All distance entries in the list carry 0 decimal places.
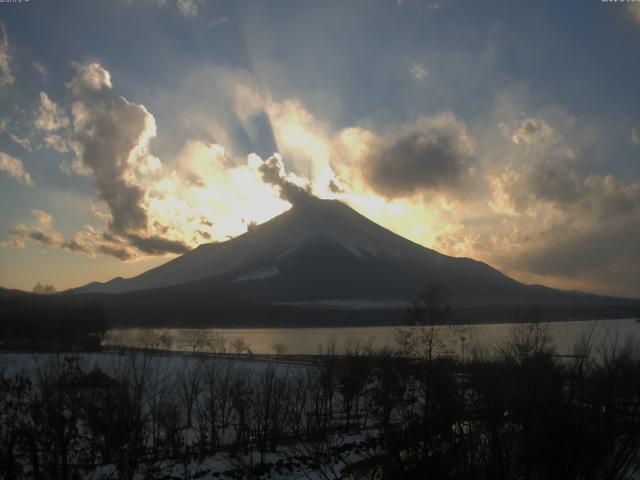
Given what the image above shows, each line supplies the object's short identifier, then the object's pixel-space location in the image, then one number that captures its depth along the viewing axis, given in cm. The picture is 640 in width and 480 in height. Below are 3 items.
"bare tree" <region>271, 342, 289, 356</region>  5237
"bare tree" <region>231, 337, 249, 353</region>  5775
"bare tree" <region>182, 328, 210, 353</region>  5846
